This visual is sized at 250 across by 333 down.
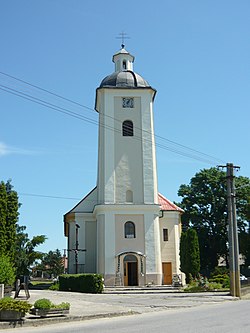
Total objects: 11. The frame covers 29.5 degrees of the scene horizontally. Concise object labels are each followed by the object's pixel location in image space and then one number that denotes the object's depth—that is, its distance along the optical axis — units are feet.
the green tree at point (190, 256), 125.49
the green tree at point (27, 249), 150.44
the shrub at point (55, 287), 122.68
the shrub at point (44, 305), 51.98
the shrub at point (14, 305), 48.74
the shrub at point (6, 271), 72.95
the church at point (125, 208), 127.44
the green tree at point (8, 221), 78.02
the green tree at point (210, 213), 181.68
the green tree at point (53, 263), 326.36
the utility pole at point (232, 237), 92.17
